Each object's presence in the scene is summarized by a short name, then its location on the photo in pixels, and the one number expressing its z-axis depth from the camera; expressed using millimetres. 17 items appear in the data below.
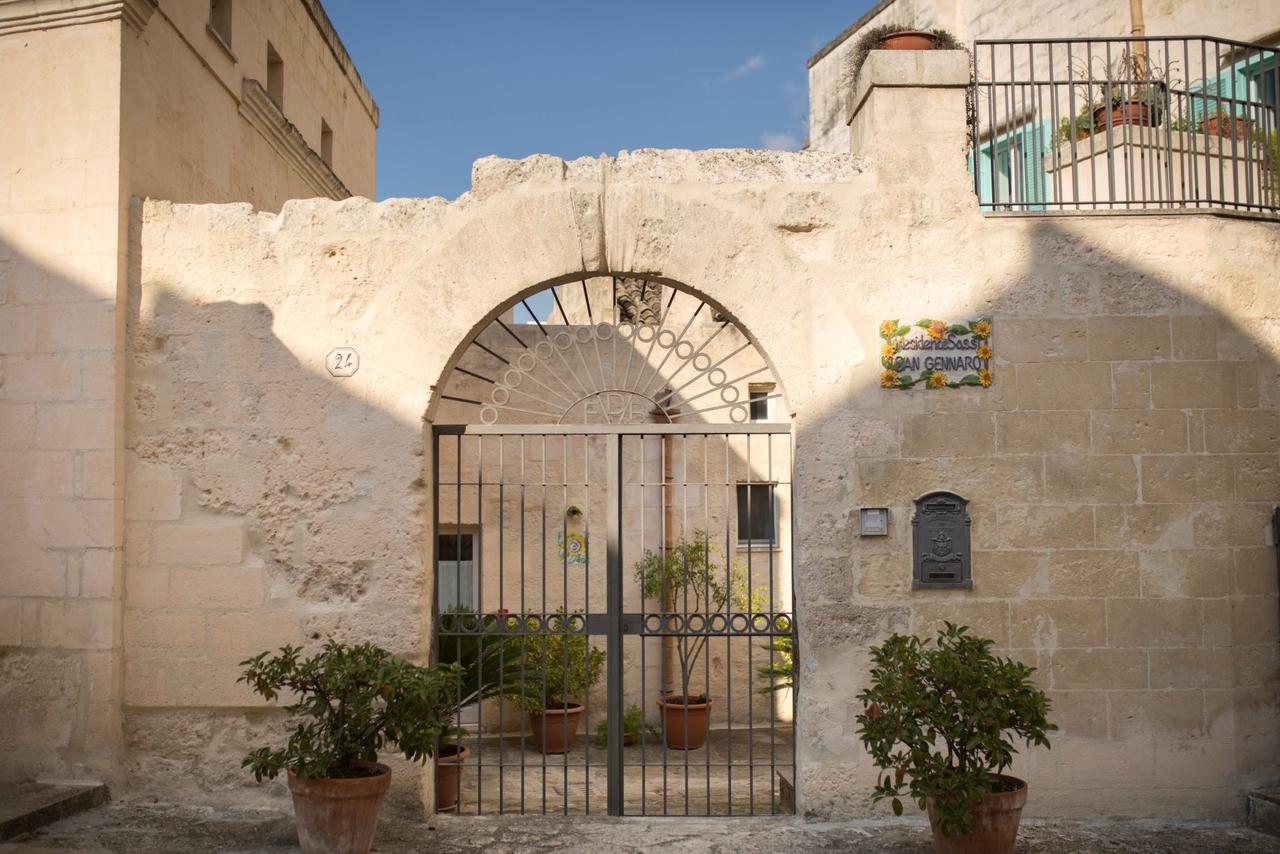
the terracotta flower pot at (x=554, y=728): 9039
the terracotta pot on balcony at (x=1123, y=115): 7680
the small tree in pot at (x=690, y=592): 9156
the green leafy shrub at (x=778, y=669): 7252
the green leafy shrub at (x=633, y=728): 9294
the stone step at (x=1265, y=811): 4965
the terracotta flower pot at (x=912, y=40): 5785
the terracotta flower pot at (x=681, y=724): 9076
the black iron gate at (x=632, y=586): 8820
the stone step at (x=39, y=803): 4742
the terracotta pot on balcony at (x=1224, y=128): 8484
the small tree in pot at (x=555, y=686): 8891
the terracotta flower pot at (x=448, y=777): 5918
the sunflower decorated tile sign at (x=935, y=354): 5344
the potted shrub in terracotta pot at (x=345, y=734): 4512
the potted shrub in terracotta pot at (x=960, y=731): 4273
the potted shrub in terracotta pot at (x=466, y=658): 5496
